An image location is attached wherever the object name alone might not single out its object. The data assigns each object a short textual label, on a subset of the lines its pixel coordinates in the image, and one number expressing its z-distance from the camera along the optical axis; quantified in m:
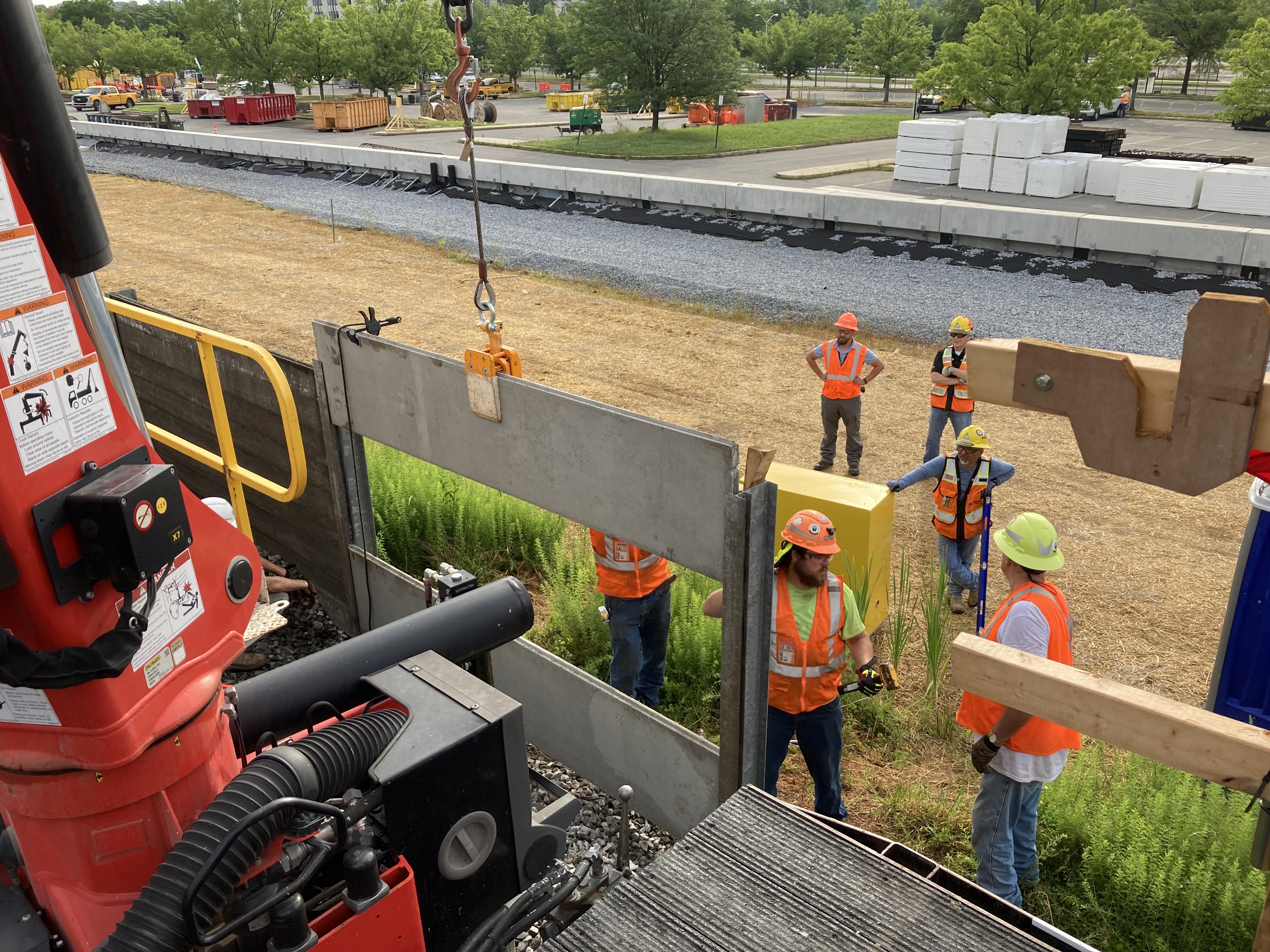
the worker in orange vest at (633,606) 6.21
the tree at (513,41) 69.31
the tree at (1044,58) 28.55
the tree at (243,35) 55.09
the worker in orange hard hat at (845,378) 10.93
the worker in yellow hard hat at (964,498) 7.87
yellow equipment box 7.52
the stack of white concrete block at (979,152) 26.77
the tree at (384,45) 51.50
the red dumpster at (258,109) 52.75
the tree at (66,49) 79.12
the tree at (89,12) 114.44
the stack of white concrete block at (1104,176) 25.41
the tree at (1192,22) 56.19
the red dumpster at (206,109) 57.47
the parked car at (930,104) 53.19
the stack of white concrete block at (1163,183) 23.47
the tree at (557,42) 64.00
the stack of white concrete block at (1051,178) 25.61
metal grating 2.26
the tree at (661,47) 37.69
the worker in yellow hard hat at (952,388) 10.09
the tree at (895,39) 56.53
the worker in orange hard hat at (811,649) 5.14
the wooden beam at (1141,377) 2.15
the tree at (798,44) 64.94
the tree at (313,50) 52.38
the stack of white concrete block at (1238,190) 22.28
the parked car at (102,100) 67.25
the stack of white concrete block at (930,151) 27.59
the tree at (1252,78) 31.14
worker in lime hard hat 4.70
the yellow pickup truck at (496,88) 70.31
